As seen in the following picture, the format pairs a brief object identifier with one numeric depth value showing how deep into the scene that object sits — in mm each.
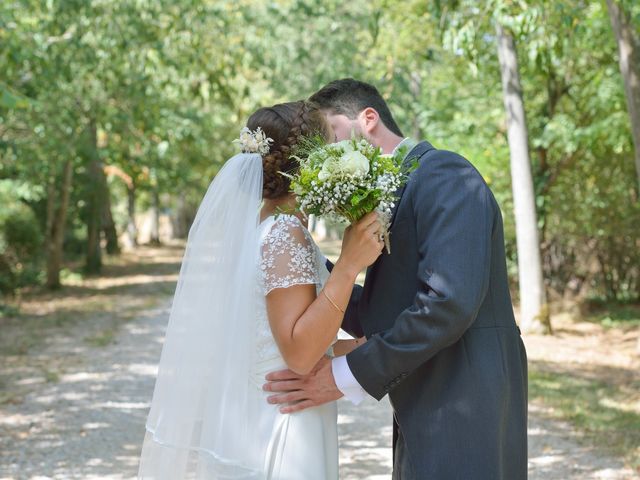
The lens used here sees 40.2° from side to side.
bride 3295
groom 2859
